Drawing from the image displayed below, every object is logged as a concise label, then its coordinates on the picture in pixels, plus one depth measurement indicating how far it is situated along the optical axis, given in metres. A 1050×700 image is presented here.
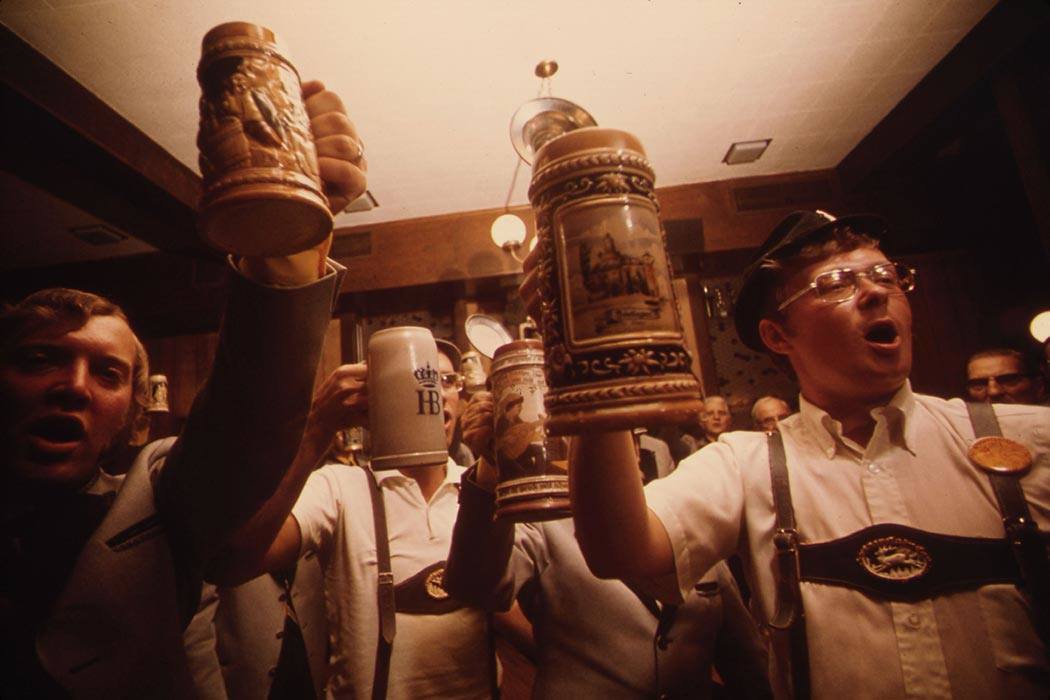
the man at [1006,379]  4.11
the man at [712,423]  5.27
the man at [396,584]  1.96
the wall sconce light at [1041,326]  5.41
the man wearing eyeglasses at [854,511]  1.19
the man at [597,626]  1.83
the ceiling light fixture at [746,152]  5.22
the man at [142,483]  0.91
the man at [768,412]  5.01
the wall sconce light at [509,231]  5.18
